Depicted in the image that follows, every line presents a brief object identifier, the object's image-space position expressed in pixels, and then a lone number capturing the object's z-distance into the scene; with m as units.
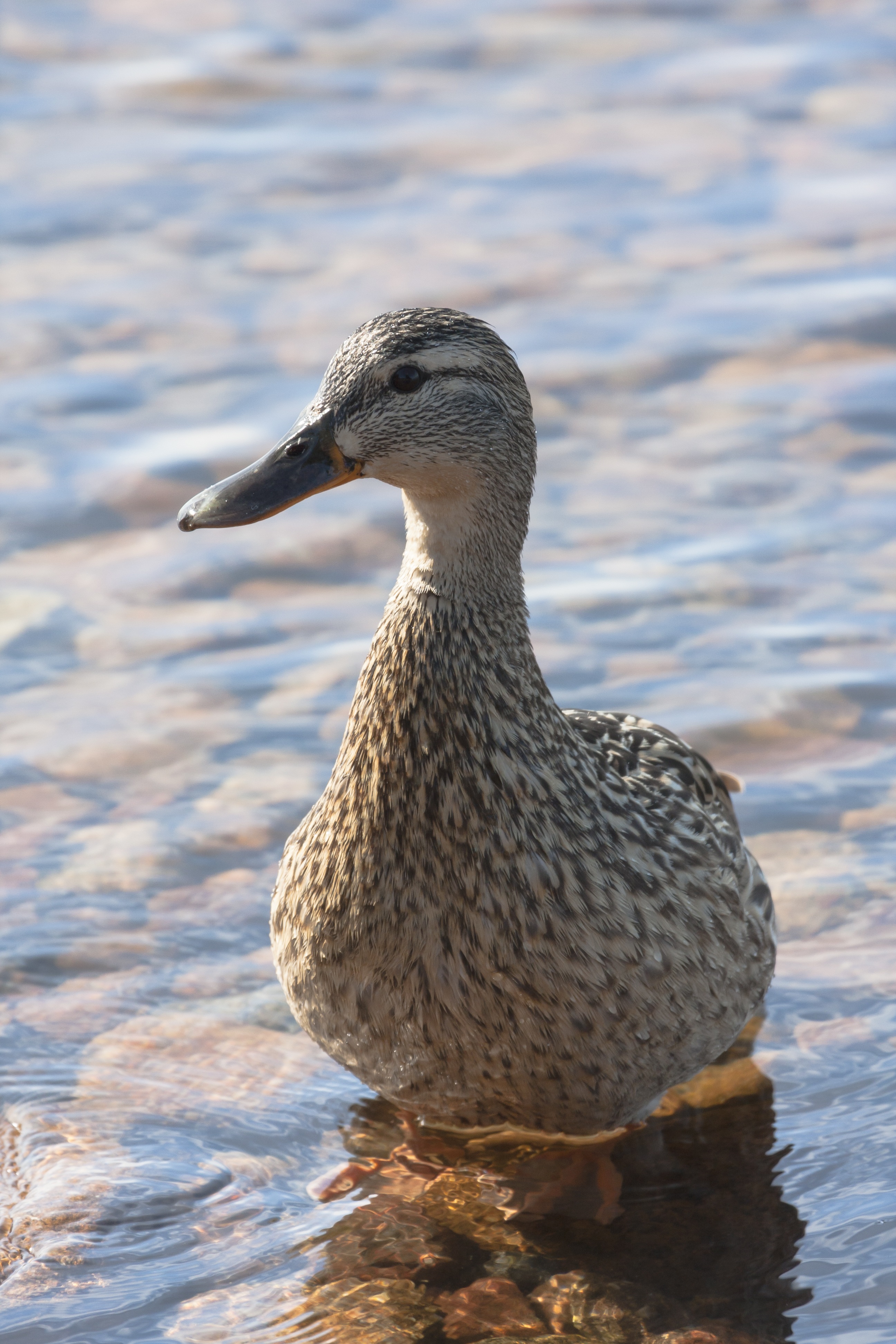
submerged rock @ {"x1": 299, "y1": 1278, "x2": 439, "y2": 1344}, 9.08
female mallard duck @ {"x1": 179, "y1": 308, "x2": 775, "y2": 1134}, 8.80
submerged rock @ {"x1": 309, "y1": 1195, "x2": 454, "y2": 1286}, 9.51
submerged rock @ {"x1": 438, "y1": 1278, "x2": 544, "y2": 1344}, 9.12
